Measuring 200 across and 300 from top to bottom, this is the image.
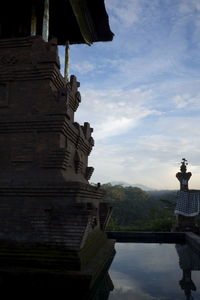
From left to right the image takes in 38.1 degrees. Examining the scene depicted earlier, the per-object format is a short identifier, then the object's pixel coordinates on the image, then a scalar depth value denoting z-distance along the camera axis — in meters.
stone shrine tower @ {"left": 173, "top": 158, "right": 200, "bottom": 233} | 16.47
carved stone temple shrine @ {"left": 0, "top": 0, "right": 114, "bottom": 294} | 7.22
